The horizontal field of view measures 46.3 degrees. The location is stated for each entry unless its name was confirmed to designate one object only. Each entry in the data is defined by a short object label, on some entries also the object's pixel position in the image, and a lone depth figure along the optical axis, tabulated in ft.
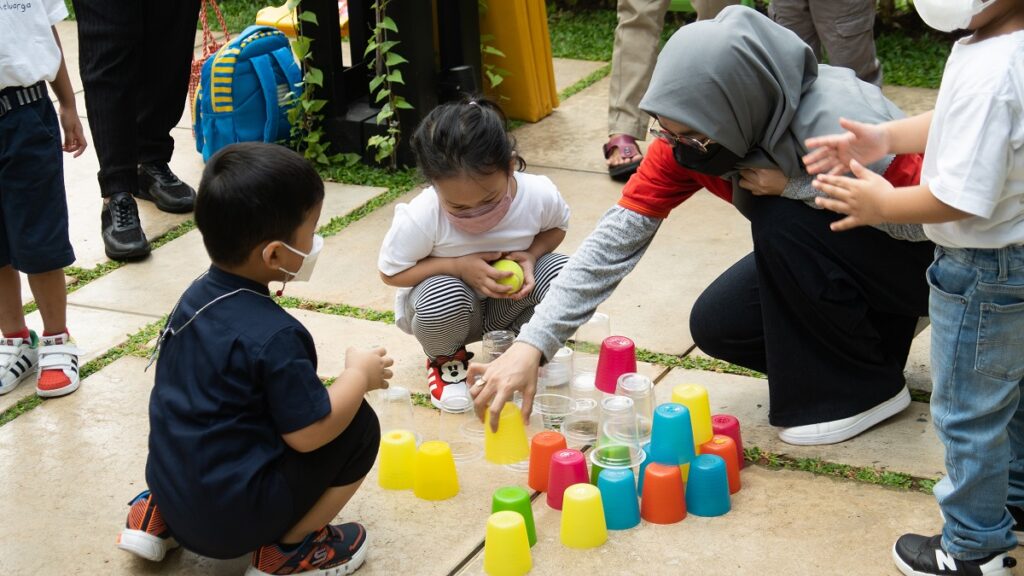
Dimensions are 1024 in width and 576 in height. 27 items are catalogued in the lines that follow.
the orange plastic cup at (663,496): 9.47
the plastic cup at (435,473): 10.08
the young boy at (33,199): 12.09
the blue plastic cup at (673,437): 9.84
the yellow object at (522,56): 19.80
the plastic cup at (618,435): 10.07
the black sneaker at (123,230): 15.80
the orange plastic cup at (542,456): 10.11
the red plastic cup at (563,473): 9.73
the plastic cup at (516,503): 9.25
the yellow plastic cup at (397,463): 10.34
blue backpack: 18.39
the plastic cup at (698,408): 10.48
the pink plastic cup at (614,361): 11.65
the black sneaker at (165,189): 17.47
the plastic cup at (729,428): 10.30
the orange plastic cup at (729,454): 9.93
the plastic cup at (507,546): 8.86
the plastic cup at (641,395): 10.71
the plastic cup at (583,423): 10.98
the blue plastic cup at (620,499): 9.44
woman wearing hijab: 9.68
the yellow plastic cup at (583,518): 9.17
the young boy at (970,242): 7.27
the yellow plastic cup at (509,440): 10.57
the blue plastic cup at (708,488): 9.52
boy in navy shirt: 8.35
